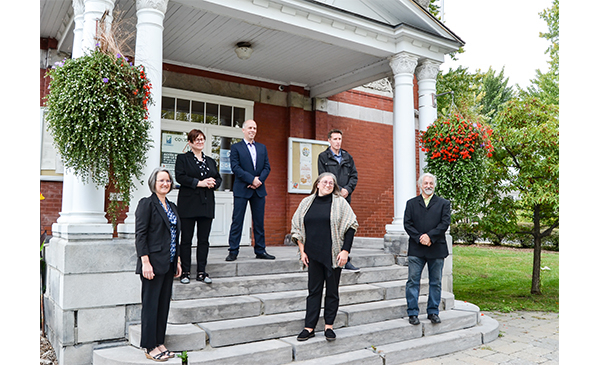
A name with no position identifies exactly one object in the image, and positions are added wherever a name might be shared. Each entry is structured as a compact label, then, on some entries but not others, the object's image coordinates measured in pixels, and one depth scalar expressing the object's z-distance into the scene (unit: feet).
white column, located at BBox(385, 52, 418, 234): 22.77
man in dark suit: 17.67
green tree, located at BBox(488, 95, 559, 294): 24.17
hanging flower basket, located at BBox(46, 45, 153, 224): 13.21
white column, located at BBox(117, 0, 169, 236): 15.53
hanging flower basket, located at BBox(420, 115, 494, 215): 20.72
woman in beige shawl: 13.79
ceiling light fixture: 23.11
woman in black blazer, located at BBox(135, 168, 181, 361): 12.00
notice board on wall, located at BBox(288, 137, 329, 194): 28.86
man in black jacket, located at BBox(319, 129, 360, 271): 18.76
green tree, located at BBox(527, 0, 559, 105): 45.55
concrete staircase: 13.16
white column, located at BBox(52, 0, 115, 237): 14.65
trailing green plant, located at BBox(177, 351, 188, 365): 12.32
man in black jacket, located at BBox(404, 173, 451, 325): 15.97
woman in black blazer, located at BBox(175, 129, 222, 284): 15.26
